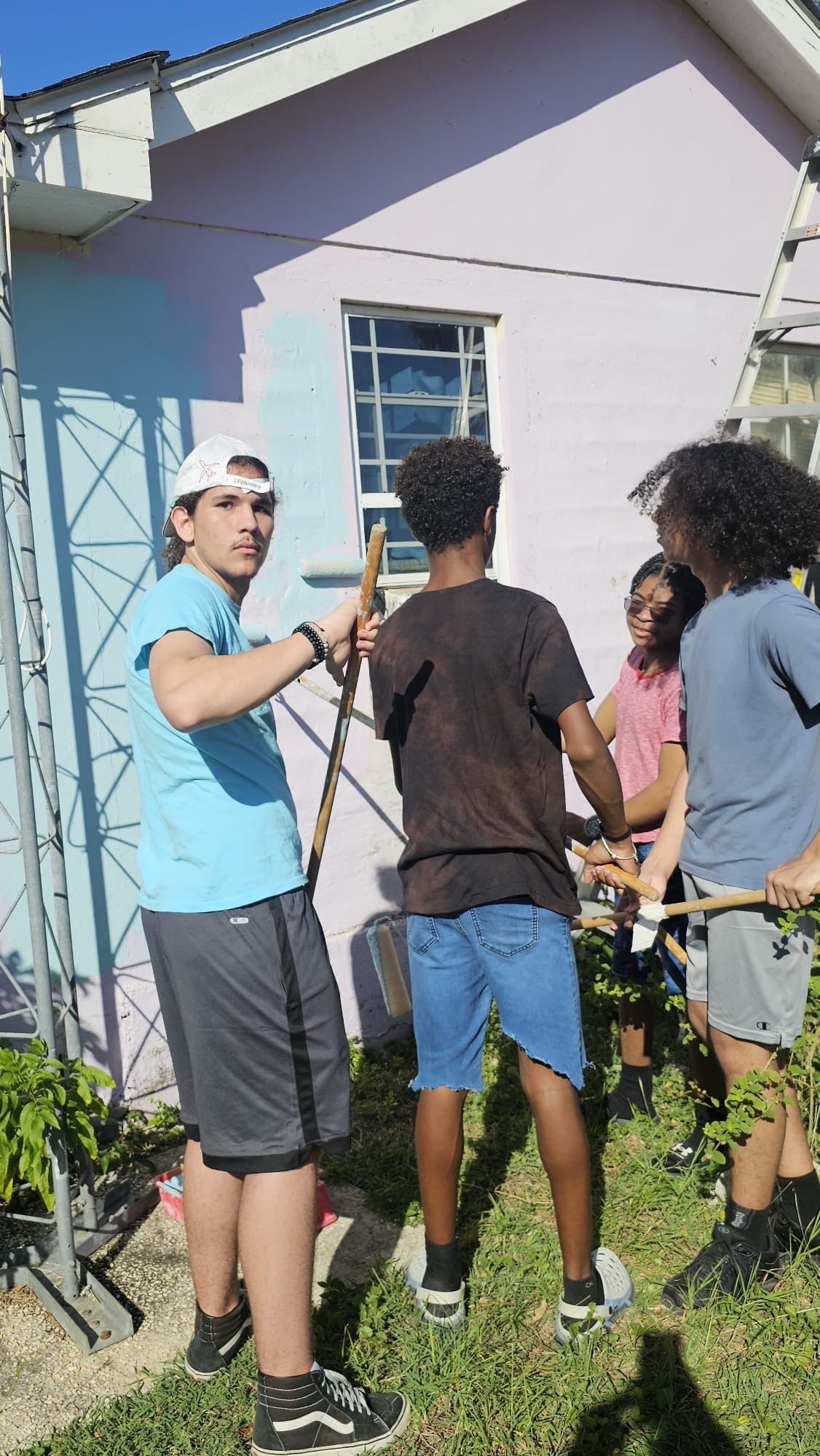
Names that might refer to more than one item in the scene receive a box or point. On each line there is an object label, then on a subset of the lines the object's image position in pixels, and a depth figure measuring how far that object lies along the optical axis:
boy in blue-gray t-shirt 2.67
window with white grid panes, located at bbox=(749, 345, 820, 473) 6.45
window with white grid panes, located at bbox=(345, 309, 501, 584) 4.74
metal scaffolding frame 3.03
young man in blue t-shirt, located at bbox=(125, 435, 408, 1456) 2.31
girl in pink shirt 3.50
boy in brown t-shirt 2.63
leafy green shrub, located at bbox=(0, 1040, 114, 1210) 2.88
